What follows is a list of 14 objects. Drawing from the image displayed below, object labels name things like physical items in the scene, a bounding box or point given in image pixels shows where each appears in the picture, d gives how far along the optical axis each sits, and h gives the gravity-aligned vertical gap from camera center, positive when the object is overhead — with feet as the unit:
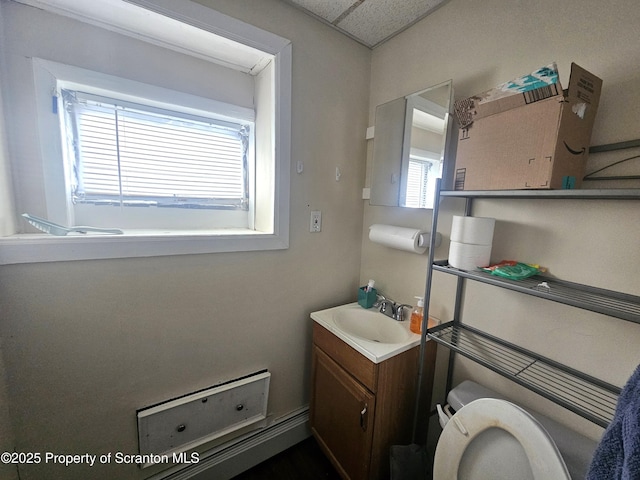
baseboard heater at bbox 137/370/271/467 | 3.48 -3.29
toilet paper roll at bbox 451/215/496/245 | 2.87 -0.22
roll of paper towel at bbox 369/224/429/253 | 3.92 -0.48
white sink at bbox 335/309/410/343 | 4.30 -2.11
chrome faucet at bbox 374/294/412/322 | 4.25 -1.77
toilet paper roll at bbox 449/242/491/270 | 2.90 -0.52
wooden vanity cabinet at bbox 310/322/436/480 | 3.42 -2.90
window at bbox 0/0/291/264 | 2.99 +1.02
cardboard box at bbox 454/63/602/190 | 2.24 +0.81
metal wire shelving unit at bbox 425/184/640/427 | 2.08 -1.65
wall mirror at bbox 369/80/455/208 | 3.74 +1.03
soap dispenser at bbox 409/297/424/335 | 3.83 -1.70
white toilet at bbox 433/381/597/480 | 2.10 -2.29
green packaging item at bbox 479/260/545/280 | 2.63 -0.63
